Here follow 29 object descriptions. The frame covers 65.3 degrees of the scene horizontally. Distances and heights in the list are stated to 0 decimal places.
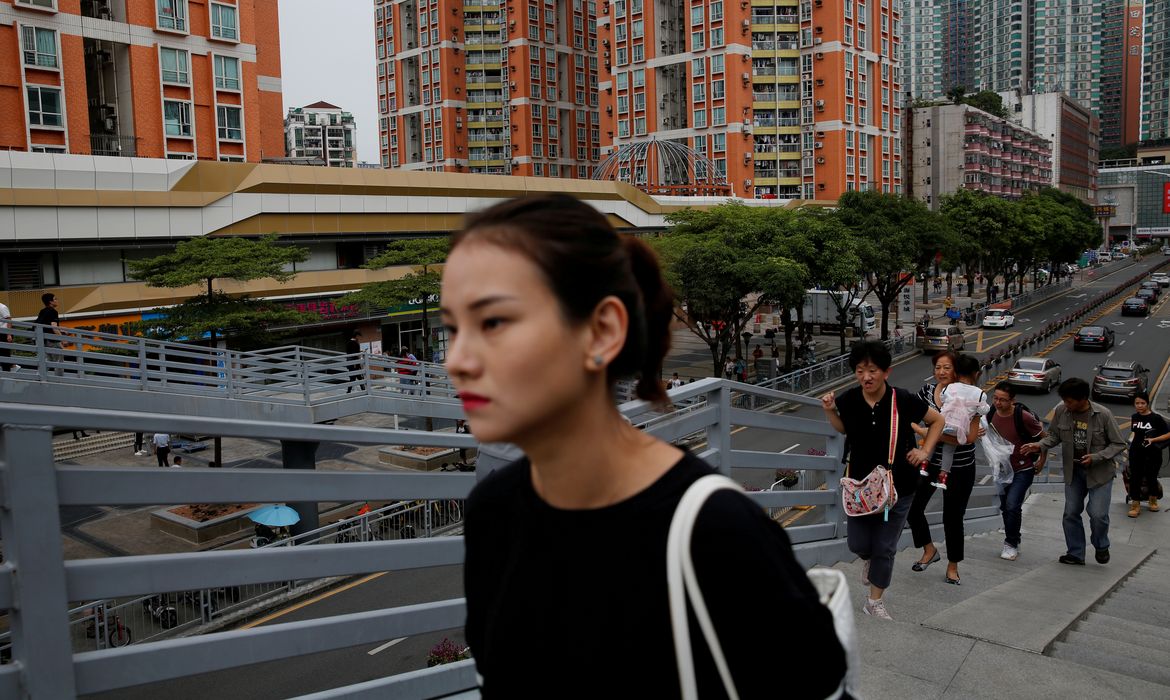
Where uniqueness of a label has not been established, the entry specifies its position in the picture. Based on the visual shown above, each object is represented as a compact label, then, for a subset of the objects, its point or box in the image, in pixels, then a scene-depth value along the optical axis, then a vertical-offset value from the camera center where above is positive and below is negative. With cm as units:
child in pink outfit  685 -118
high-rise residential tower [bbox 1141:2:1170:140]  16488 +3255
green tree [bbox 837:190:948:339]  3512 +108
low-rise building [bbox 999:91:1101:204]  11969 +1680
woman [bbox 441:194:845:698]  142 -38
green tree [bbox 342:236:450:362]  2628 -9
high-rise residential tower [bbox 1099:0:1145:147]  17412 +3552
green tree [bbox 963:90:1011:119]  10062 +1687
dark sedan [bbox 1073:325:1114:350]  3838 -360
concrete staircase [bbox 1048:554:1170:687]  495 -236
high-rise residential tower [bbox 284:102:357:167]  16162 +2621
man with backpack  823 -187
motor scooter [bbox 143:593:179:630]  1135 -409
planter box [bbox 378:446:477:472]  2073 -425
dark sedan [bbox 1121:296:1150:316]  5225 -321
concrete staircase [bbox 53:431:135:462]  2027 -364
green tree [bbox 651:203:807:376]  2750 -13
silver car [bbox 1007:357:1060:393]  2941 -388
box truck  4453 -264
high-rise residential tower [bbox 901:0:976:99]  19204 +4563
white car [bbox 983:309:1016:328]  4772 -331
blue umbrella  1306 -345
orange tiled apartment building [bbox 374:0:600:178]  7769 +1627
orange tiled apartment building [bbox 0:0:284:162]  3089 +752
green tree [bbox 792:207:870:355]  3034 +33
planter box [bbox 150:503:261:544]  1488 -410
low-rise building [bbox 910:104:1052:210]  8519 +1012
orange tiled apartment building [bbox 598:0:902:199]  6266 +1248
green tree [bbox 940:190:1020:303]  5322 +218
